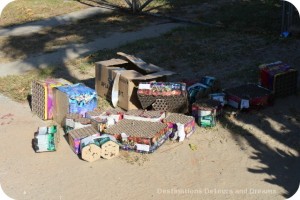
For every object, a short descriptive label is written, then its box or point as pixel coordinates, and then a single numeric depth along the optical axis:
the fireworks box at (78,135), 5.59
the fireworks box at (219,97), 6.61
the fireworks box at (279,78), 6.94
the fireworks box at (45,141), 5.61
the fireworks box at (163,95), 6.38
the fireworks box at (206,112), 6.15
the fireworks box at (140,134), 5.54
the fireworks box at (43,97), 6.56
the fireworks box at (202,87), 6.77
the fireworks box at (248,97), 6.56
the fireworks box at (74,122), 5.99
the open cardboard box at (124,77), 6.58
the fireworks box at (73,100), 6.29
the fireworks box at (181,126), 5.81
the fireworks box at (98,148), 5.38
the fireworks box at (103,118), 5.94
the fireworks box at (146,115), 6.07
